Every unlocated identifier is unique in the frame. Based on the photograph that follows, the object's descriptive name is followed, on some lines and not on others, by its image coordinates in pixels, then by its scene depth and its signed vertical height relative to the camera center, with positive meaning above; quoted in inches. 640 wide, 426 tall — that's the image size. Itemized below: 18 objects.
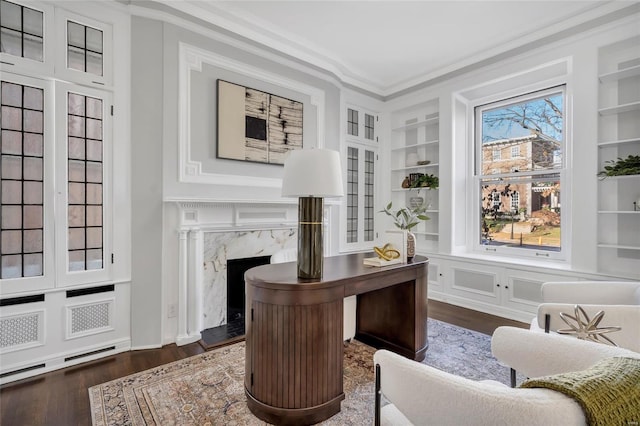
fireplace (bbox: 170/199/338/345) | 116.4 -12.7
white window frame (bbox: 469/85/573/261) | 140.0 +19.6
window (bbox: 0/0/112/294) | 92.0 +17.0
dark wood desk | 68.6 -29.3
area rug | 72.9 -47.6
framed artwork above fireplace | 129.9 +39.6
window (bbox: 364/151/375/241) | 197.3 +12.1
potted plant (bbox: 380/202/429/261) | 100.7 -4.2
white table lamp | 69.7 +5.1
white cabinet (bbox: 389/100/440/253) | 186.4 +34.2
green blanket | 27.7 -16.5
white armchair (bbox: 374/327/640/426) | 28.7 -20.0
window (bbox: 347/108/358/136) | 187.0 +55.2
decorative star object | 64.4 -24.0
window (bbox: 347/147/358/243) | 187.2 +10.9
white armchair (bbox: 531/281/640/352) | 65.2 -22.4
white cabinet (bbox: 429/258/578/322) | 138.1 -35.6
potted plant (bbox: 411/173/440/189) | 181.9 +18.8
